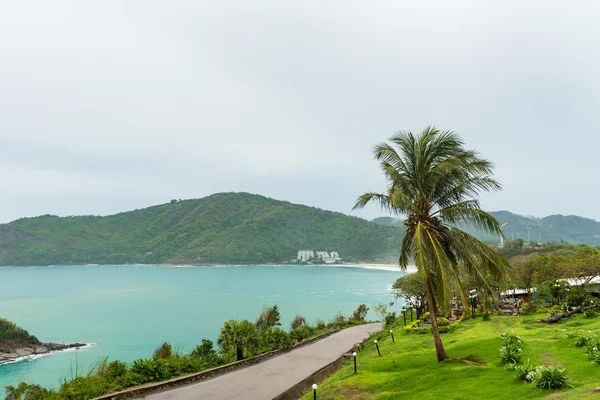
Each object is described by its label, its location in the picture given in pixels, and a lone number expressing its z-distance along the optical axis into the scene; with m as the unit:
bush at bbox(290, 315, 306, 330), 33.98
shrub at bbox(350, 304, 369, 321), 37.96
